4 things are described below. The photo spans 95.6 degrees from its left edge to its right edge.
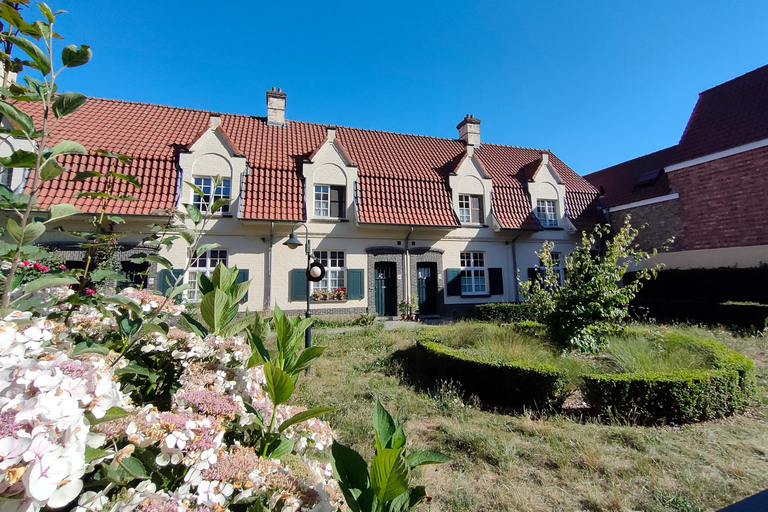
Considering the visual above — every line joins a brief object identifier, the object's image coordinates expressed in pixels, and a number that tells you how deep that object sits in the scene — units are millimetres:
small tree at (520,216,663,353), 6672
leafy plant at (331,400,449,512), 1198
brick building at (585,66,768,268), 13672
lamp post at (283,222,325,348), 9133
